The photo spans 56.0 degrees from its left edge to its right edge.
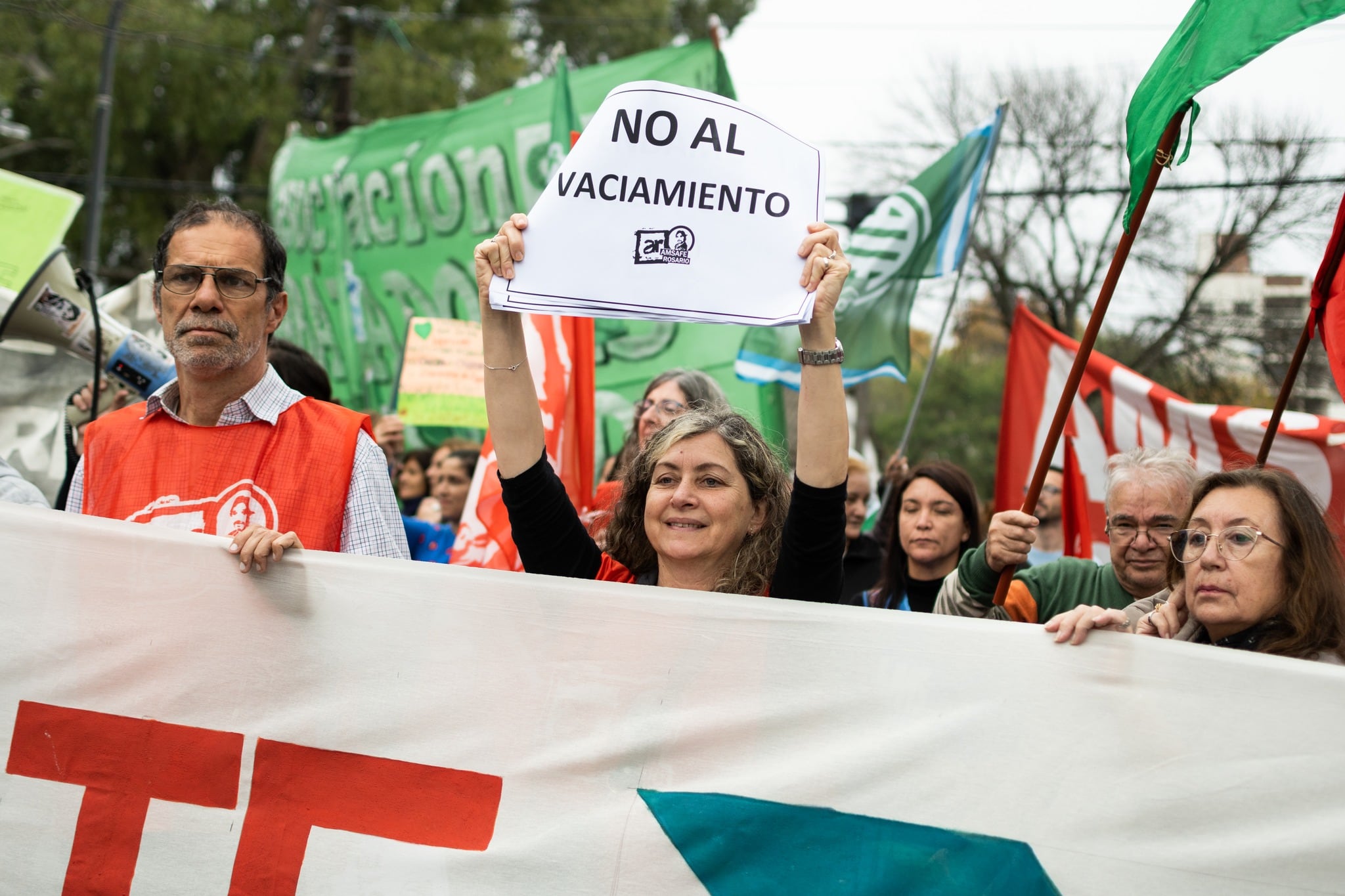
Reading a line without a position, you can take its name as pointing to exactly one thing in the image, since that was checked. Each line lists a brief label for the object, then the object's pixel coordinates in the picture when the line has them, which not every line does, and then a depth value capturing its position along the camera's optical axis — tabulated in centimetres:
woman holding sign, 209
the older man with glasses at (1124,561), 282
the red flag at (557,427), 364
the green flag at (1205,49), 209
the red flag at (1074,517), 437
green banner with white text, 732
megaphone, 338
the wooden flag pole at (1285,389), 261
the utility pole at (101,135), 1161
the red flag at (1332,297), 256
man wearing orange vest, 240
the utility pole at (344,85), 1664
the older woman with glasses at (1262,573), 200
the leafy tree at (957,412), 2830
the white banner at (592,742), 182
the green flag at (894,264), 519
